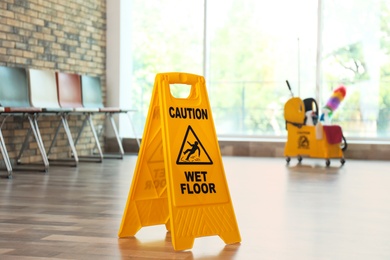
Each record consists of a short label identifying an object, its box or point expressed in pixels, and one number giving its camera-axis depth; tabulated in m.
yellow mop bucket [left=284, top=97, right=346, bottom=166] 7.48
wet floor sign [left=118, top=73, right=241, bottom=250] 3.00
